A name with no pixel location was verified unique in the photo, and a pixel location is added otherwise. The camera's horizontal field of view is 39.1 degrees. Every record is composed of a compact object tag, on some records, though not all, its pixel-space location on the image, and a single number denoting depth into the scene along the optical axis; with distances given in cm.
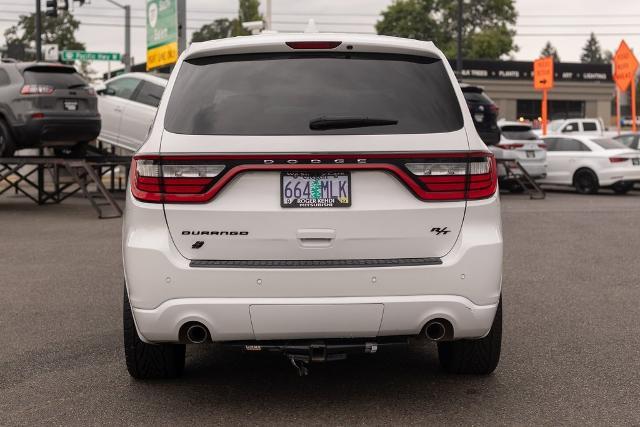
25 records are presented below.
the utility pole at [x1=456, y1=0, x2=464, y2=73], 3738
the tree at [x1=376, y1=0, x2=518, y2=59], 7650
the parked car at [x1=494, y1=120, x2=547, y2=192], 2197
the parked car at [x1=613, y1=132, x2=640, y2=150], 2377
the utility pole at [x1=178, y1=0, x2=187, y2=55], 2472
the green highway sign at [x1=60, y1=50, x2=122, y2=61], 3797
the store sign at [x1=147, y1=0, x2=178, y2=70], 2616
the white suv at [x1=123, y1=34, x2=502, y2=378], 423
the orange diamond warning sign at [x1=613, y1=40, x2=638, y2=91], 3090
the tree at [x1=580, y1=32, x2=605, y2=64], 17812
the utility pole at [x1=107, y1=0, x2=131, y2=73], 3759
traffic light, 3150
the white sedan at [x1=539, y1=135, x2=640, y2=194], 2164
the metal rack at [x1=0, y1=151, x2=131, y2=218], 1600
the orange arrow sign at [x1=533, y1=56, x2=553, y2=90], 3188
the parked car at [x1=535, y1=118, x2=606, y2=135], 3444
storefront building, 6231
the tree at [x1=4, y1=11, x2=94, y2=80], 10012
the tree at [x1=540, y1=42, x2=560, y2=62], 18350
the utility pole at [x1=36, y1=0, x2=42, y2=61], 3431
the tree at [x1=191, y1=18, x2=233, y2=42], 10219
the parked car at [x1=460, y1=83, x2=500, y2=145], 1960
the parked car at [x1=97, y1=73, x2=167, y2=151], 1891
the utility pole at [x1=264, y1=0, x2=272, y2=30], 3479
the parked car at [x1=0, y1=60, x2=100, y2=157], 1587
